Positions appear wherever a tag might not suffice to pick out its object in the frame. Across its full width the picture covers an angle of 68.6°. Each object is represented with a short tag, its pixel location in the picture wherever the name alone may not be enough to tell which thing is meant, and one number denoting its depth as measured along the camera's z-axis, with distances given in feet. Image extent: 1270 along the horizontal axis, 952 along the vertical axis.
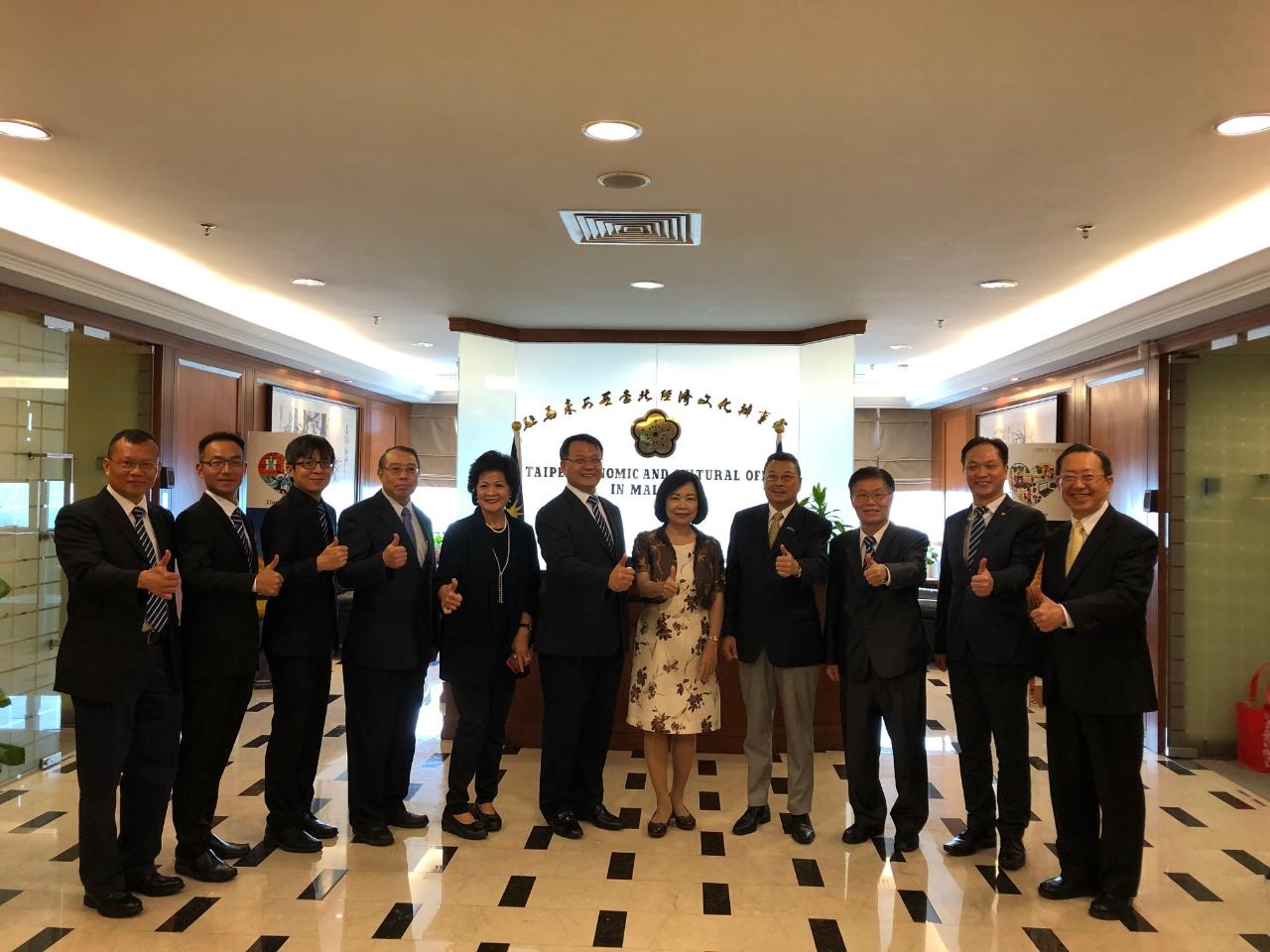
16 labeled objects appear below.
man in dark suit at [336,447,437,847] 12.14
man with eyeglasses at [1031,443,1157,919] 10.22
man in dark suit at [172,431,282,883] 10.96
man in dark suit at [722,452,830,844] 12.64
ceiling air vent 14.90
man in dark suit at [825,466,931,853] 12.16
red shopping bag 17.57
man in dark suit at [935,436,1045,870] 11.55
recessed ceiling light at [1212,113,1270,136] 10.64
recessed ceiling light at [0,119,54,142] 11.34
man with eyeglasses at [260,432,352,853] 11.85
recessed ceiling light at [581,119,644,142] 11.06
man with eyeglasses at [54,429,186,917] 9.84
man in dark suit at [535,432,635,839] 12.60
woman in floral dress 12.64
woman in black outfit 12.53
